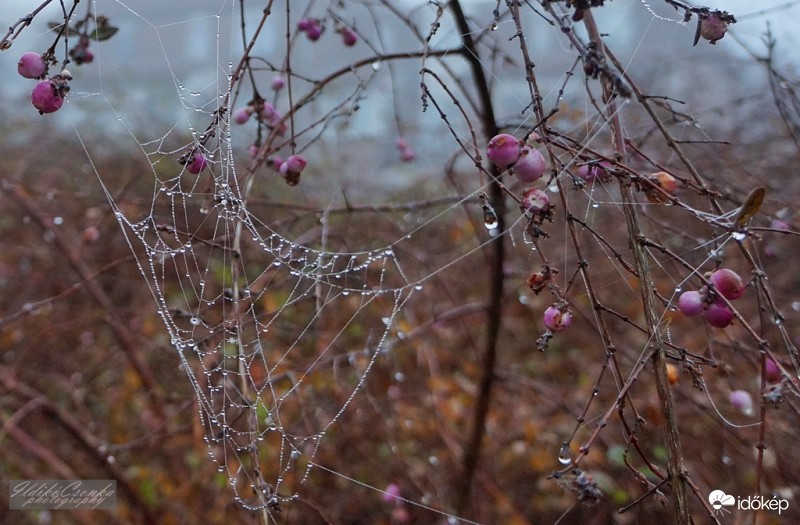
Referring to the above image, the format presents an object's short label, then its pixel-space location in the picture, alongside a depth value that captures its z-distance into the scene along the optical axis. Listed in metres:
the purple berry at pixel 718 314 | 0.46
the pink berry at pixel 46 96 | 0.49
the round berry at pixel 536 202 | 0.46
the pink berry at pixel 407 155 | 0.67
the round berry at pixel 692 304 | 0.47
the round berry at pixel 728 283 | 0.47
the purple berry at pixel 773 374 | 0.51
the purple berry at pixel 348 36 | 0.61
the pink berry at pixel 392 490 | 0.69
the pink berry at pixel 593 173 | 0.47
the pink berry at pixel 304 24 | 0.60
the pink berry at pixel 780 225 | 0.55
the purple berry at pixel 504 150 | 0.46
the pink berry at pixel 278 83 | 0.62
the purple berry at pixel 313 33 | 0.61
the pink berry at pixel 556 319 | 0.47
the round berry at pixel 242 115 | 0.57
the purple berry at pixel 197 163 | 0.52
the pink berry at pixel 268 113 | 0.57
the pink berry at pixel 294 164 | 0.55
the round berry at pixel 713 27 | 0.47
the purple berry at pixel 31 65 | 0.49
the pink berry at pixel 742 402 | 0.54
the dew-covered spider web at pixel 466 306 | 0.47
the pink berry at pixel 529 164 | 0.47
